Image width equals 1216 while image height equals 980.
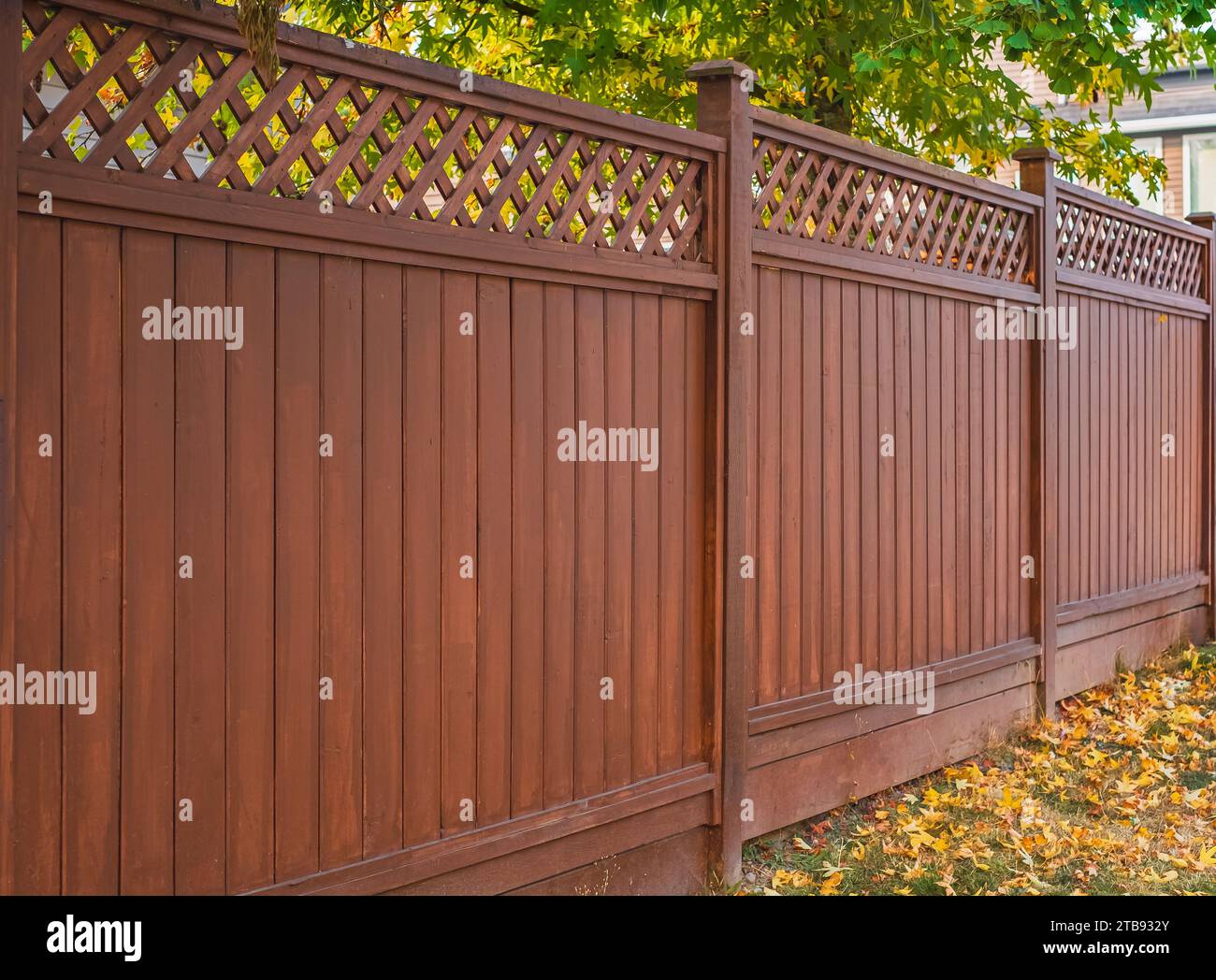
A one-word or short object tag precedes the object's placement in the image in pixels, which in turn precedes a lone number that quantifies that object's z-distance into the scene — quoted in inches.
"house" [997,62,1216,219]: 698.2
